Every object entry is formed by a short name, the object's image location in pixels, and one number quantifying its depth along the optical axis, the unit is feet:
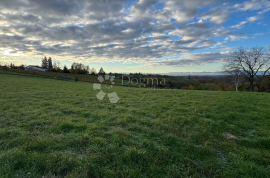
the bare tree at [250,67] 92.27
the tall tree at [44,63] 351.87
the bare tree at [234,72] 86.44
